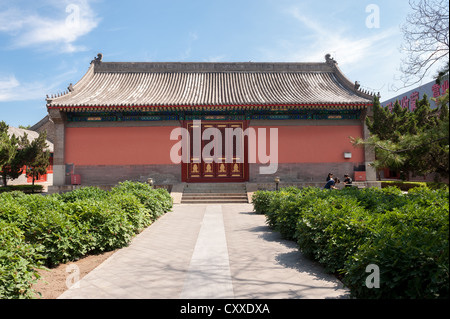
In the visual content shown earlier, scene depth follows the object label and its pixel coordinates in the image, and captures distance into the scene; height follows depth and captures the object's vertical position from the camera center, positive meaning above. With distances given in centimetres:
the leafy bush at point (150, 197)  918 -95
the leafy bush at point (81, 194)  833 -75
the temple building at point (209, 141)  1622 +140
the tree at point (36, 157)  1950 +74
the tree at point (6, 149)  1733 +107
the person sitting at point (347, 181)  1208 -56
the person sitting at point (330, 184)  1122 -64
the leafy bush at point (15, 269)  312 -110
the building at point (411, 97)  2295 +603
